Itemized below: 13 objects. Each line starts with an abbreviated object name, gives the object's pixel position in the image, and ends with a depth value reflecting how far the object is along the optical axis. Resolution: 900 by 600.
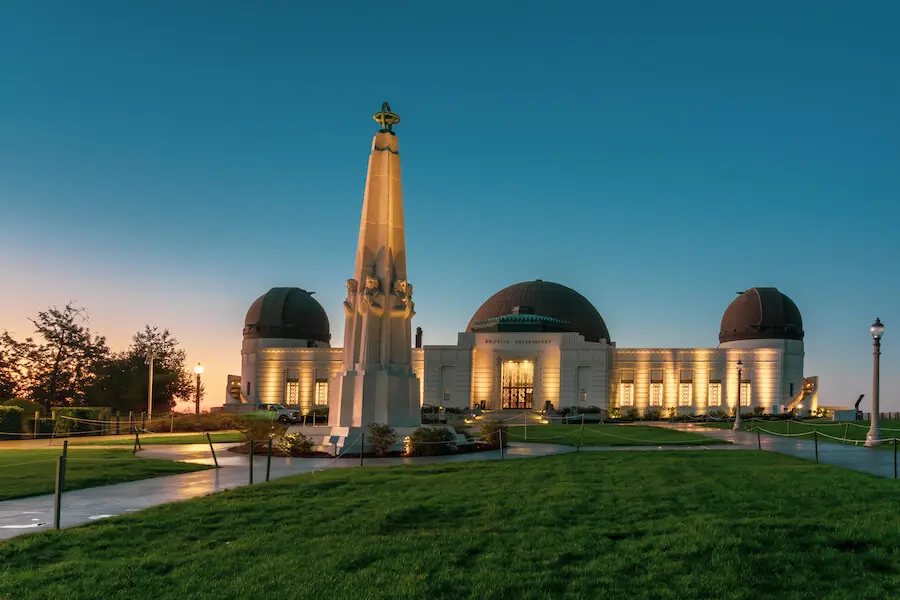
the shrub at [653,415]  55.16
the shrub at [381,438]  21.45
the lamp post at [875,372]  24.06
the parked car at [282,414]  44.33
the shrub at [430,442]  22.12
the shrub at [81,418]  34.00
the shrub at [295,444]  22.39
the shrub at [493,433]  25.66
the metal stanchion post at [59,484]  9.40
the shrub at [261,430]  23.52
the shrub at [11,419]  32.03
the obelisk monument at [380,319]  24.02
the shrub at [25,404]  33.94
